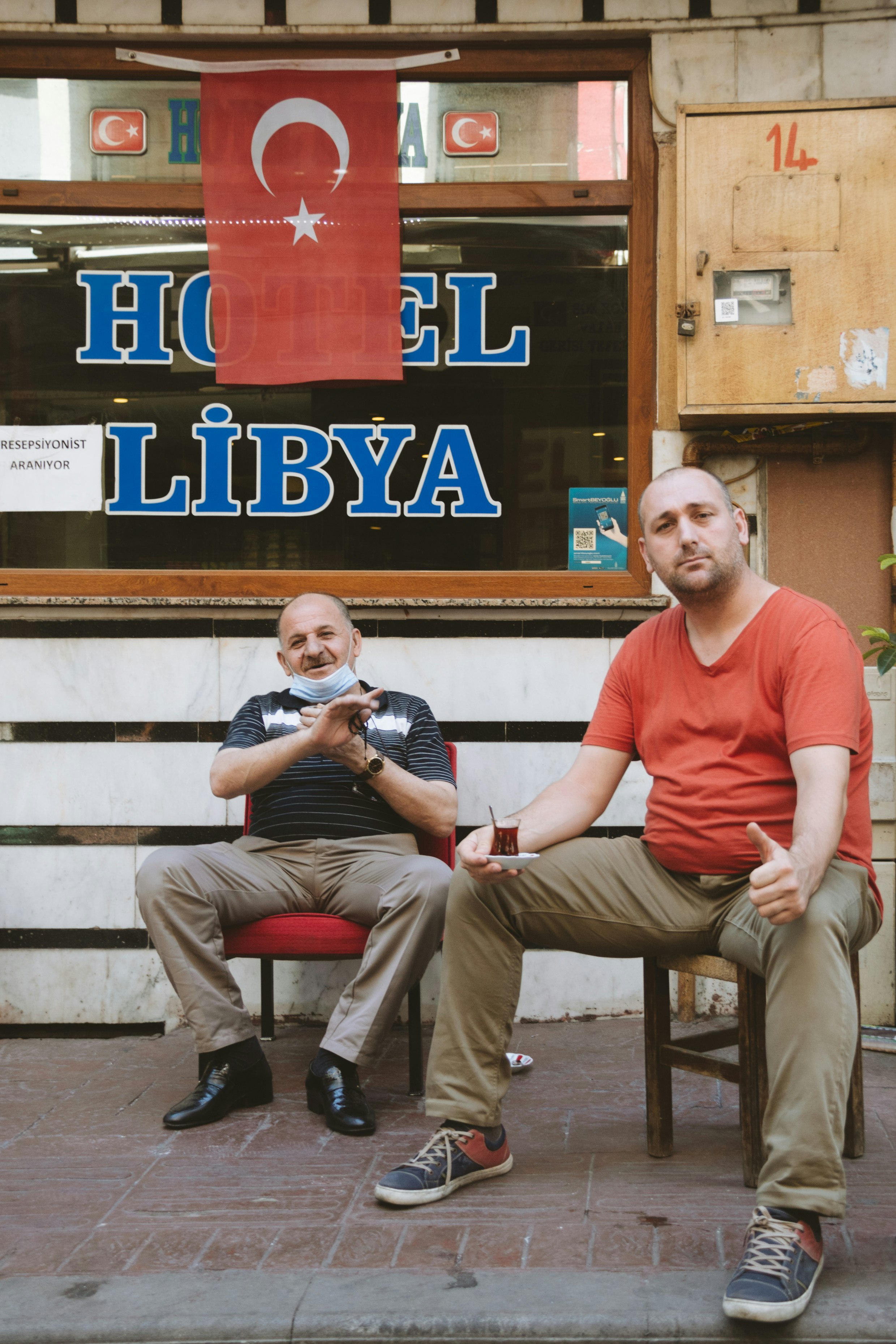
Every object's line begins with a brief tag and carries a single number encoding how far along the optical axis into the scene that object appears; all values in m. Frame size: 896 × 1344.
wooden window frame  4.41
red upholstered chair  3.51
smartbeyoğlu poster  4.44
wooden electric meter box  4.14
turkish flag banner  4.46
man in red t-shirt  2.68
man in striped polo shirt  3.40
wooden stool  2.82
